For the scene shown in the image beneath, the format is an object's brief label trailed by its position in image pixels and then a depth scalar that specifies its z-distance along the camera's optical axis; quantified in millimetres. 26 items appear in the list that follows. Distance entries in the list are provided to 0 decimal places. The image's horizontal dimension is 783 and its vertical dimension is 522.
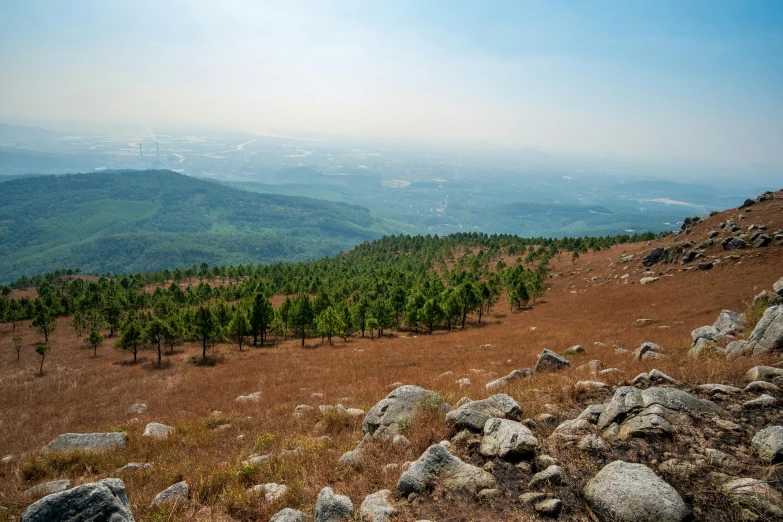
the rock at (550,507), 5686
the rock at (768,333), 12344
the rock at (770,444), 6246
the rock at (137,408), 25566
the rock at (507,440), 7462
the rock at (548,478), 6527
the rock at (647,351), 16998
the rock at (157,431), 15180
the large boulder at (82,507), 5875
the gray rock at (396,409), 10502
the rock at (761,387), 9135
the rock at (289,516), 6602
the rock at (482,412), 9219
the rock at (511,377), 15020
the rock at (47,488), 9236
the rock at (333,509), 6355
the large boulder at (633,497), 5312
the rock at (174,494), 7909
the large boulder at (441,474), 6766
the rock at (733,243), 50081
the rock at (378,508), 6185
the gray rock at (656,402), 8172
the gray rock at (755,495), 5113
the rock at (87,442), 13478
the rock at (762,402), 8469
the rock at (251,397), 22844
